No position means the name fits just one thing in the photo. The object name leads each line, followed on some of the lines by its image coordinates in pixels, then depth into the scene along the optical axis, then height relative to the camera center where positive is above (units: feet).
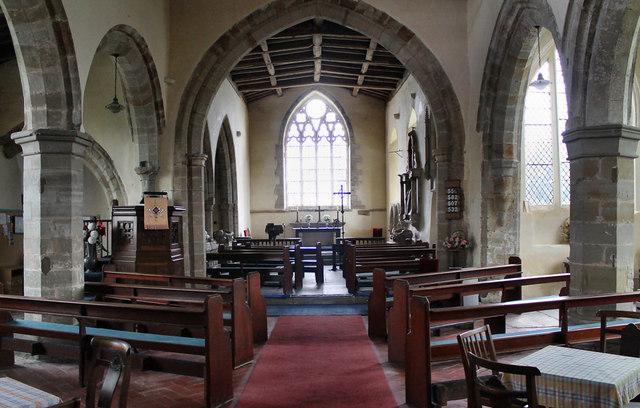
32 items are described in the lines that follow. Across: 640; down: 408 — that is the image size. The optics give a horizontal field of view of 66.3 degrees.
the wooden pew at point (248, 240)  42.11 -2.37
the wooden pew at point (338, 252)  36.17 -3.02
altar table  49.57 -2.39
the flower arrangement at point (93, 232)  24.05 -0.88
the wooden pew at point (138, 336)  11.85 -3.32
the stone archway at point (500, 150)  25.43 +3.24
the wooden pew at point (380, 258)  24.99 -2.57
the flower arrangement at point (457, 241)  28.04 -1.73
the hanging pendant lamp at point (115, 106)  26.28 +5.97
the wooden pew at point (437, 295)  14.25 -2.76
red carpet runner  12.33 -4.71
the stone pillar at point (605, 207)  15.87 +0.08
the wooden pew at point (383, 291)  18.04 -2.98
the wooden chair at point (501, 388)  7.47 -2.89
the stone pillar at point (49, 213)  17.07 +0.09
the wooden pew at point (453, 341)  11.38 -3.17
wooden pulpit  22.45 -1.38
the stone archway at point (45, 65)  17.57 +5.55
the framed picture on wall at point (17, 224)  28.89 -0.49
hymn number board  28.91 +0.72
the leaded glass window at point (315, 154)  58.80 +7.07
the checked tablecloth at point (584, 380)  7.64 -2.73
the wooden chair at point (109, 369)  7.08 -2.37
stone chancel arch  29.27 +8.95
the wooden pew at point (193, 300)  14.89 -2.82
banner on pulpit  22.25 +0.06
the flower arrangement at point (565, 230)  29.68 -1.21
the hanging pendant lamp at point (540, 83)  21.70 +5.68
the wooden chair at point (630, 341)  9.86 -2.67
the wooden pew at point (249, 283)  17.60 -2.59
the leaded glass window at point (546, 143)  30.60 +4.30
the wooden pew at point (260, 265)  26.55 -3.12
